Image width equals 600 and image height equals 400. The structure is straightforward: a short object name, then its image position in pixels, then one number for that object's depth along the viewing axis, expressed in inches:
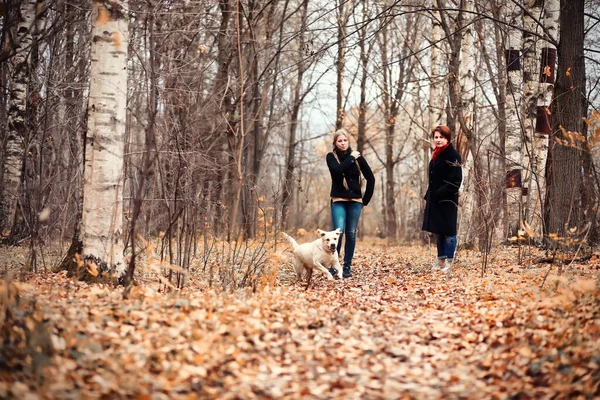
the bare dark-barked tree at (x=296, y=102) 798.5
